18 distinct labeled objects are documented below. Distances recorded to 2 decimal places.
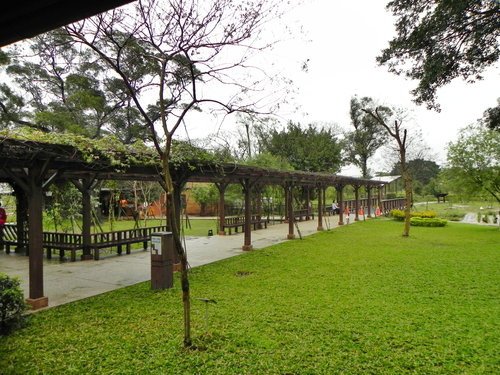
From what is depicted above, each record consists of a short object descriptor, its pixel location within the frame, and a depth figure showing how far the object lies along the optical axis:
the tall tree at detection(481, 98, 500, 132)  9.71
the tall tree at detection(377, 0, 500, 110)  7.55
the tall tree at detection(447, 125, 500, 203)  17.17
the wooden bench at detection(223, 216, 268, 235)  16.36
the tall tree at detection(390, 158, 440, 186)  46.89
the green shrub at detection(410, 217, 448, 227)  18.94
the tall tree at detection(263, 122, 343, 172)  28.86
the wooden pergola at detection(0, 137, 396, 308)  5.36
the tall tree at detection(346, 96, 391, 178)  40.84
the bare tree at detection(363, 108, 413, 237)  14.50
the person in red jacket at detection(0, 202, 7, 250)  5.76
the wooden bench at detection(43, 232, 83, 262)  10.06
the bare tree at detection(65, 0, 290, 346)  4.13
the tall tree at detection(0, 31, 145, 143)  16.06
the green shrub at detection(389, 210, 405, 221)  21.83
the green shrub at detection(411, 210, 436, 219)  20.33
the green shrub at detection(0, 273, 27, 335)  4.75
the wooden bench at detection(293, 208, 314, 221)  22.66
